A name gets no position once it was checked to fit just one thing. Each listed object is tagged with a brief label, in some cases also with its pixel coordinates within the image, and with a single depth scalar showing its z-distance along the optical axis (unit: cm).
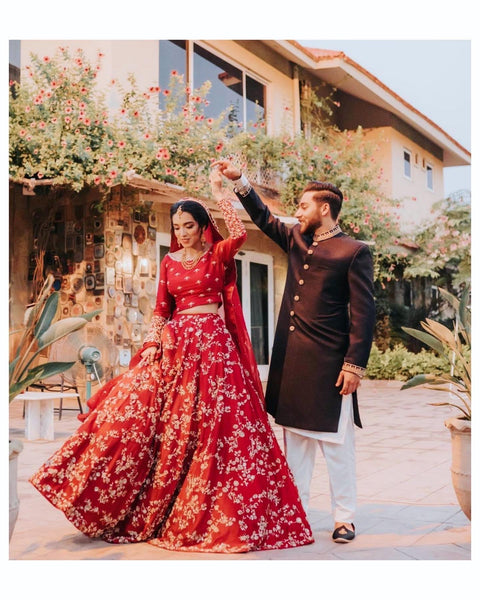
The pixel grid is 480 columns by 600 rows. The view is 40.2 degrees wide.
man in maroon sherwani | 312
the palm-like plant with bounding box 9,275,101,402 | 261
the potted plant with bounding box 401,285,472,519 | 313
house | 816
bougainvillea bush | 737
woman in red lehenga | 290
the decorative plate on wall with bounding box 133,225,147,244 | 847
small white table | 585
